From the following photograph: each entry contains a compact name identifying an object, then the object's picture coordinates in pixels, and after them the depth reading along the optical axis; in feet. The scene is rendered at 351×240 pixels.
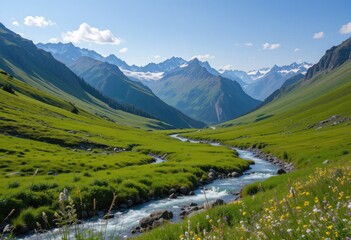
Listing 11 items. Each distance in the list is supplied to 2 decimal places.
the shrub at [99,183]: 119.74
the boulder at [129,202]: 114.83
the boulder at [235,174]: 181.33
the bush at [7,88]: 458.99
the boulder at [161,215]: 87.11
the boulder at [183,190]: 136.67
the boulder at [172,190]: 135.63
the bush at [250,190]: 112.16
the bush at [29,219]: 86.31
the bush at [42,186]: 107.21
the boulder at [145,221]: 83.53
